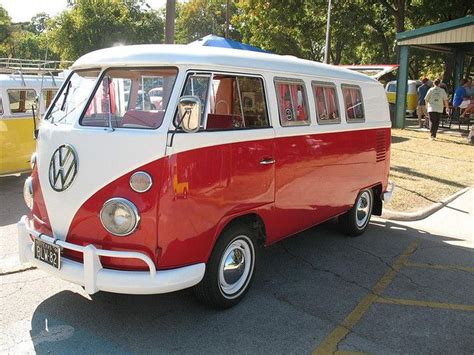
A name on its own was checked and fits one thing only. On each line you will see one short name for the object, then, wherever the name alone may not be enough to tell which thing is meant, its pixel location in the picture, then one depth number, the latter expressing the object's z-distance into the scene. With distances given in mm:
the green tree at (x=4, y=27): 52844
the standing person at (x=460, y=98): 18578
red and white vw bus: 3529
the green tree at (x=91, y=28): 44625
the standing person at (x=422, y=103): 19228
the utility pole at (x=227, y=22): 40572
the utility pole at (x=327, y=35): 27338
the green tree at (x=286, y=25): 30438
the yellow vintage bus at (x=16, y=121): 8656
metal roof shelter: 17203
